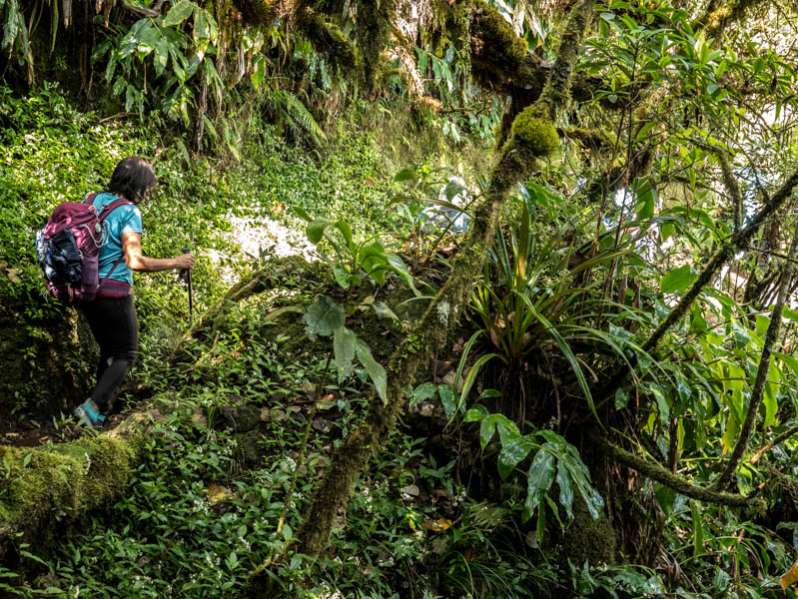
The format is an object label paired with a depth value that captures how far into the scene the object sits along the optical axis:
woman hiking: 4.27
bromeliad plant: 4.02
